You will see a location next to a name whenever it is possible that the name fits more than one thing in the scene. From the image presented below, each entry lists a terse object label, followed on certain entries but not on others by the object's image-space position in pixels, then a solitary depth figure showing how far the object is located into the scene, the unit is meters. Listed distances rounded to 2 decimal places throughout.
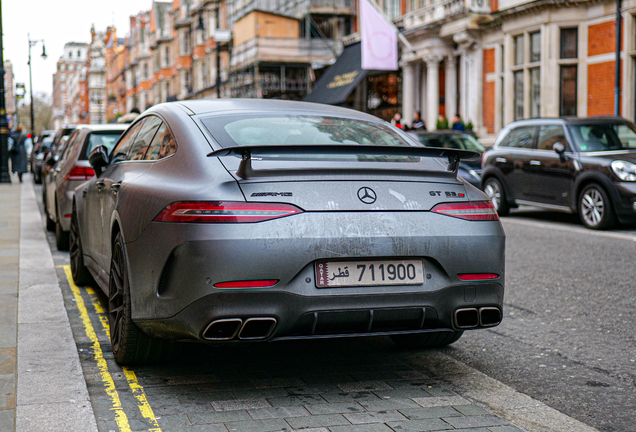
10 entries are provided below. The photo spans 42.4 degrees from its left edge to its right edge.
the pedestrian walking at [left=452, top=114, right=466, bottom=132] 24.55
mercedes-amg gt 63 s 3.89
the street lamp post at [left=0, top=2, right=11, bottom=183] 24.86
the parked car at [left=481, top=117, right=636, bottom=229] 12.41
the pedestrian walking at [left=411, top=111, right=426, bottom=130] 25.58
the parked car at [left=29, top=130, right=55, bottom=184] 26.91
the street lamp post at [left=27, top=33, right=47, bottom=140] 52.96
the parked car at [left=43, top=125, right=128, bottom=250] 9.57
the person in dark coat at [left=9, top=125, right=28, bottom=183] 26.80
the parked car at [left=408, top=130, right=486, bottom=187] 18.64
